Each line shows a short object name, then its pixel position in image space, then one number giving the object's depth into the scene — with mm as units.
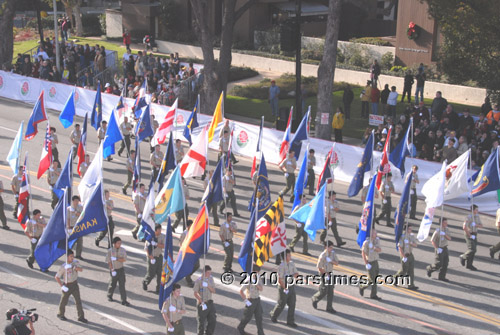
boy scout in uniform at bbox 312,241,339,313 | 13656
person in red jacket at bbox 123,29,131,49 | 40156
